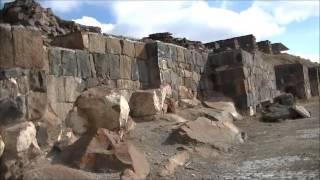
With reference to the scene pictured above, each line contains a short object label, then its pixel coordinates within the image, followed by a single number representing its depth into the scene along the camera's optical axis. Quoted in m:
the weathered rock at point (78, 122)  4.73
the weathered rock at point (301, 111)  8.86
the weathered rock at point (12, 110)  3.97
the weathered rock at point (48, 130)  4.26
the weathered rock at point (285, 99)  9.66
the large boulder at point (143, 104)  6.35
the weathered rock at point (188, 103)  7.79
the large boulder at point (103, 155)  4.01
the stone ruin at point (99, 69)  4.47
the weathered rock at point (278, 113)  8.49
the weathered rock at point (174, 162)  4.31
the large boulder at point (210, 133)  5.57
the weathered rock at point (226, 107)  8.10
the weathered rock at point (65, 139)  4.27
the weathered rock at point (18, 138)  3.72
